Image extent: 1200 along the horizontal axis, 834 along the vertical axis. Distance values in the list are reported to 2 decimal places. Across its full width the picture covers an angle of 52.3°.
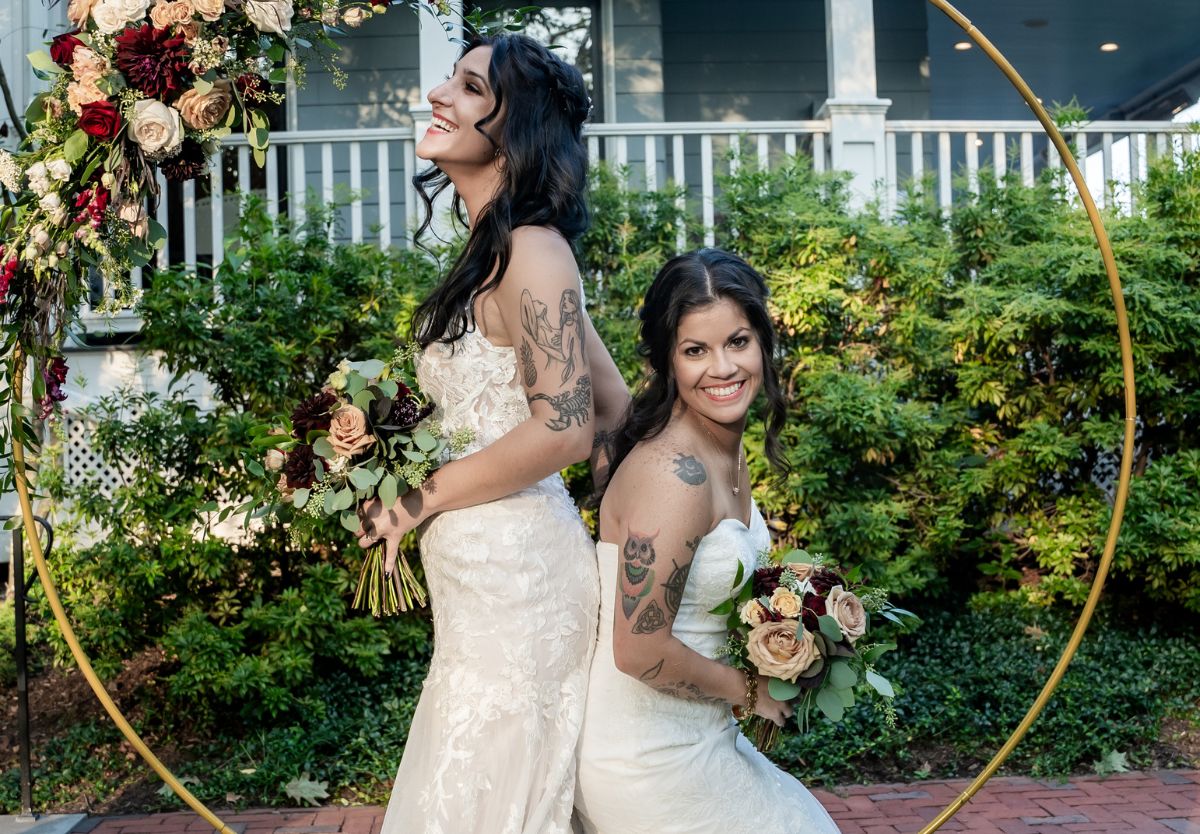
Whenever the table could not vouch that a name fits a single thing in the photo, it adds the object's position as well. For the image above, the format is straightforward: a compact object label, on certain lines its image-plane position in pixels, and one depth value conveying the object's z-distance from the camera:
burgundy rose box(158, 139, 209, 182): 3.13
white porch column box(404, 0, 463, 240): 8.91
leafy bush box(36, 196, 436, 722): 6.25
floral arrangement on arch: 2.91
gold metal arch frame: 3.18
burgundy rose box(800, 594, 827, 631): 2.71
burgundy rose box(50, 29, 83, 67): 2.97
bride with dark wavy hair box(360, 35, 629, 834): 2.62
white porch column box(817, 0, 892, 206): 9.24
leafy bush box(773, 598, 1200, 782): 5.96
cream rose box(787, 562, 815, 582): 2.81
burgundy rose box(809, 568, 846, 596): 2.80
